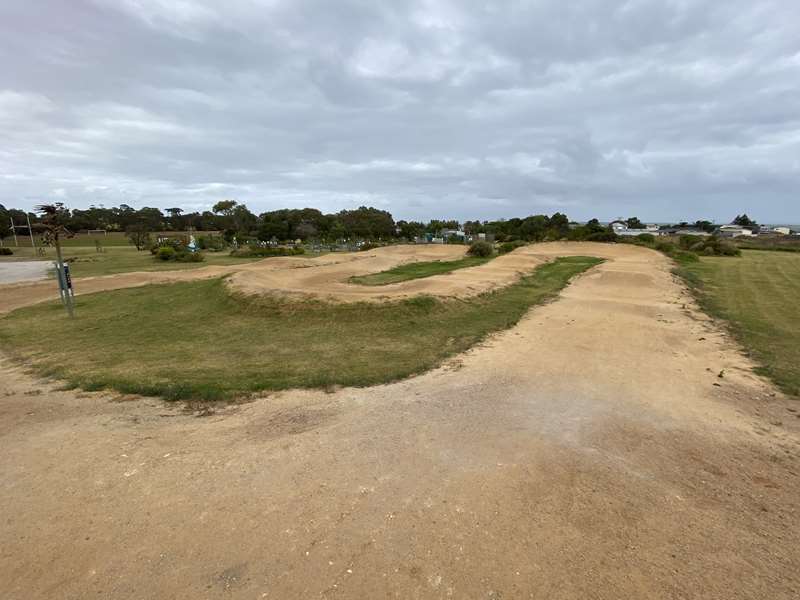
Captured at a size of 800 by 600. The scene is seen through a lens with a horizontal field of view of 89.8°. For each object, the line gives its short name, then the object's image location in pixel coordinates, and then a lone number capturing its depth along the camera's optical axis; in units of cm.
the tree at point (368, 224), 7975
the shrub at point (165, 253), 3797
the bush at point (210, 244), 5416
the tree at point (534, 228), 6108
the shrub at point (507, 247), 4425
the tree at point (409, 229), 8231
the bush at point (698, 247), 4127
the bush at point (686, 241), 4331
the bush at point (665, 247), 4001
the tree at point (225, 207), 10136
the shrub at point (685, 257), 3413
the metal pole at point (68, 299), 1417
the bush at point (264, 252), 4341
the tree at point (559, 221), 6612
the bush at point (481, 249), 3988
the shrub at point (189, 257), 3803
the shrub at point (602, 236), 4797
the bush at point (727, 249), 3844
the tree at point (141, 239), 5512
